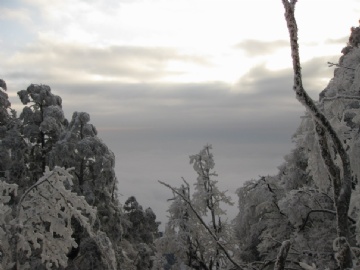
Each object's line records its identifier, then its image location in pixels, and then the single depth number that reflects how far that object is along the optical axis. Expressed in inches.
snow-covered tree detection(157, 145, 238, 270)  475.8
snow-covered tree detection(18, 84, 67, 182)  802.2
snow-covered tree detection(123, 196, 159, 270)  1077.1
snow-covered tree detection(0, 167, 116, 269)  214.2
